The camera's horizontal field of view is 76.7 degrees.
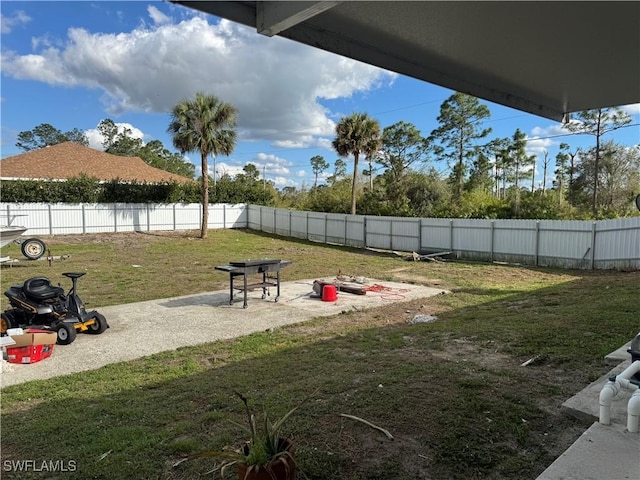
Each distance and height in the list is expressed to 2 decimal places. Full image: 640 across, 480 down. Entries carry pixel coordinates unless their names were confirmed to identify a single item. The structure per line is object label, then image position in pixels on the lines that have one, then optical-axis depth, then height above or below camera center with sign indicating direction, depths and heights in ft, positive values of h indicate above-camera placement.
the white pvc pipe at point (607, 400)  7.66 -3.56
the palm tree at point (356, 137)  71.87 +13.11
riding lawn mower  19.15 -5.17
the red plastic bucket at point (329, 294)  28.78 -5.97
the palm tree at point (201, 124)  68.69 +14.34
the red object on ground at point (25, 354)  16.46 -6.13
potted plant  6.11 -3.91
